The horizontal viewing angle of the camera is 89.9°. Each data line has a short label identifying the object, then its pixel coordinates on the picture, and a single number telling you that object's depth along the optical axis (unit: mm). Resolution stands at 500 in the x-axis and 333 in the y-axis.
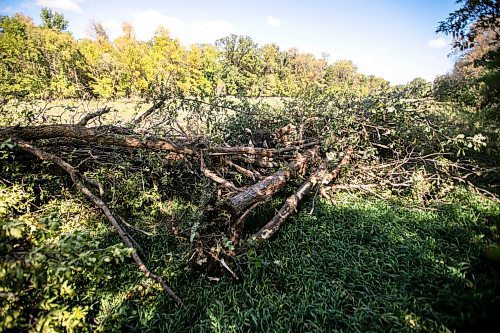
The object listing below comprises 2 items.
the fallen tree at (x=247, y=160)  2973
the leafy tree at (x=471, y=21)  3611
